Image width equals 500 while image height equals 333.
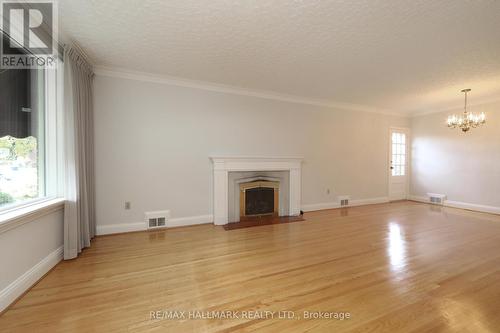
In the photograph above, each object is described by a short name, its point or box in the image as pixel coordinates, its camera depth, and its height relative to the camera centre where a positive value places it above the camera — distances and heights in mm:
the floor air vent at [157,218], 3471 -969
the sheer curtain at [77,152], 2441 +135
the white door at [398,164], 5988 +4
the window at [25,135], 1912 +282
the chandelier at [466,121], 4160 +924
